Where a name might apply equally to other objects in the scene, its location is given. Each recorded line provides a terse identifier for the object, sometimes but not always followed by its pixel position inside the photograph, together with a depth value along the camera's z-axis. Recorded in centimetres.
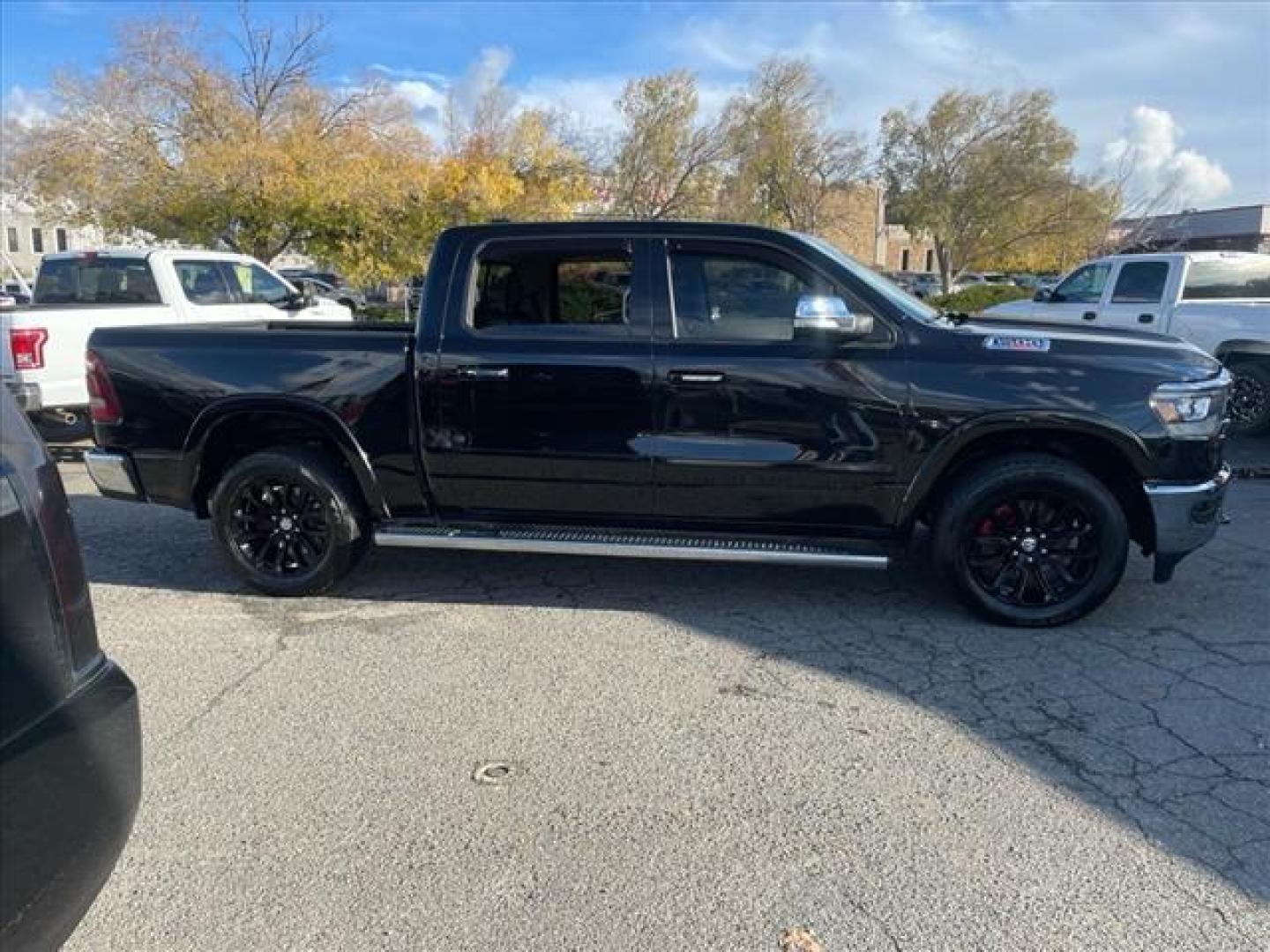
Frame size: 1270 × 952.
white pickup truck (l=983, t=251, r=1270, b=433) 881
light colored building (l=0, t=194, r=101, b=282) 5375
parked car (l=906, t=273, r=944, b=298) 3746
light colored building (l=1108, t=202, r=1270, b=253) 4488
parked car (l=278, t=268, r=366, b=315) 2384
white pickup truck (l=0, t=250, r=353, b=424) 746
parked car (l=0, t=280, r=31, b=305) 1617
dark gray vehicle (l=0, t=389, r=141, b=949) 160
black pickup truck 409
